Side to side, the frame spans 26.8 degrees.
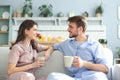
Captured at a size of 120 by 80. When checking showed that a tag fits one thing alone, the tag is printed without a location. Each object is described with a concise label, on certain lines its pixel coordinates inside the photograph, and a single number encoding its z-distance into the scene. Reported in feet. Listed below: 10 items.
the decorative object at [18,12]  22.76
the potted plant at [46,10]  22.63
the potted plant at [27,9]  22.73
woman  7.18
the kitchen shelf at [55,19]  22.69
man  7.08
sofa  7.93
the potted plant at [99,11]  22.59
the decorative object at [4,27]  22.94
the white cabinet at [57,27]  22.72
